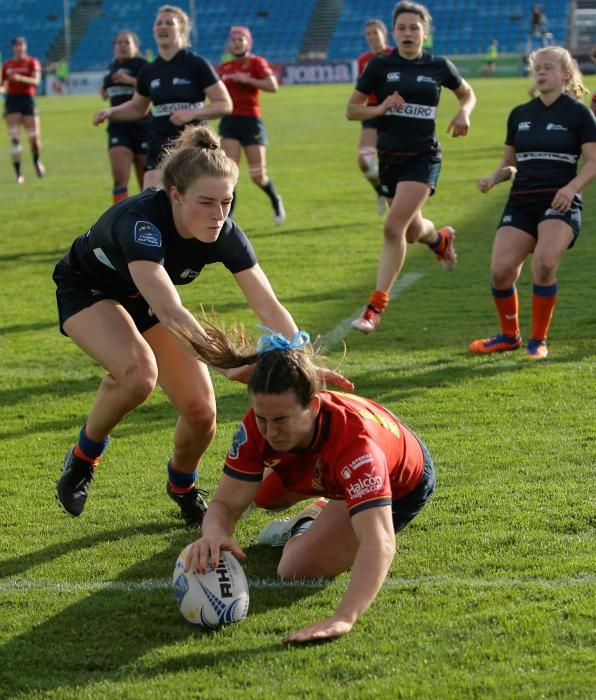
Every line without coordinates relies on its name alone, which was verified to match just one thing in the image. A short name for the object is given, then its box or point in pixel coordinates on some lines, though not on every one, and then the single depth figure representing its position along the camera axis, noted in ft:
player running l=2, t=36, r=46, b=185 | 65.77
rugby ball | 12.88
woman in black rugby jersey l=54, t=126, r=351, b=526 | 14.42
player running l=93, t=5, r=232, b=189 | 34.22
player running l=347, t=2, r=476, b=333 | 28.48
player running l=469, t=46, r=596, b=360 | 24.70
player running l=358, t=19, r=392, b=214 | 44.75
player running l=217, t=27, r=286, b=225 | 43.65
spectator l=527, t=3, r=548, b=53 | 166.91
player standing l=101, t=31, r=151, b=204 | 42.55
